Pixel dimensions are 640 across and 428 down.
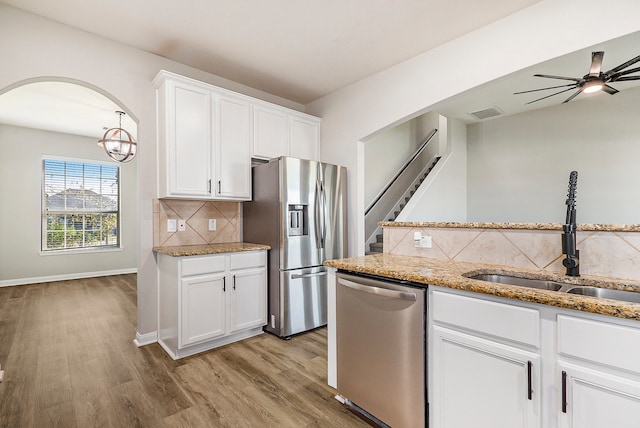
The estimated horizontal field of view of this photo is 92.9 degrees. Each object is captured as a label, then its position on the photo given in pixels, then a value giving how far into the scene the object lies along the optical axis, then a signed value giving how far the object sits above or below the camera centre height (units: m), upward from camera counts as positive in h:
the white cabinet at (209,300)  2.64 -0.79
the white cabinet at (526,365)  1.04 -0.60
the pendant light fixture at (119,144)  4.39 +1.06
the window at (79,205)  5.76 +0.24
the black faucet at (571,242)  1.49 -0.14
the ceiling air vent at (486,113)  5.29 +1.84
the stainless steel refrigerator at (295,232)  3.10 -0.18
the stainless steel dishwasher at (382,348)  1.55 -0.74
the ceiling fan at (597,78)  2.71 +1.35
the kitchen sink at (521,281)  1.54 -0.36
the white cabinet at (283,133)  3.46 +1.01
